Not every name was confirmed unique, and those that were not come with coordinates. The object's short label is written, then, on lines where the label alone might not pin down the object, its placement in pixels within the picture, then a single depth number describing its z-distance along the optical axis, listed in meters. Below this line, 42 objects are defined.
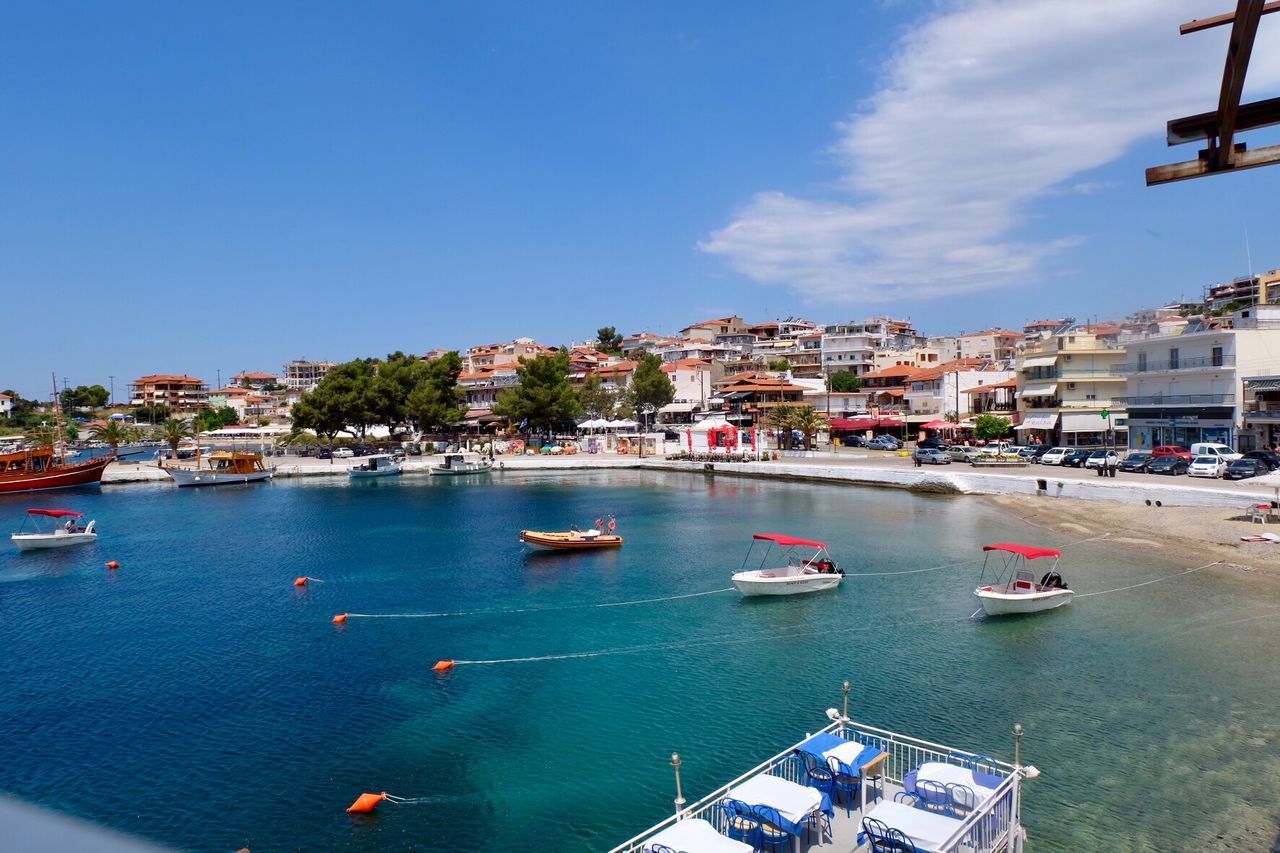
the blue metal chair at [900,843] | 9.91
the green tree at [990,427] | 62.44
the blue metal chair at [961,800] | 10.94
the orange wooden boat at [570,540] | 34.84
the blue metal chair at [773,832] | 10.54
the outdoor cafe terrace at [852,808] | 10.18
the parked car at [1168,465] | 41.62
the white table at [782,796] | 10.64
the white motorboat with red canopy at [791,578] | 26.11
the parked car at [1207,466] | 38.97
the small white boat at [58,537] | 39.72
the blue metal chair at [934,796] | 11.16
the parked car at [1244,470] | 37.78
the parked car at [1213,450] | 41.93
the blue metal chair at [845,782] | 11.79
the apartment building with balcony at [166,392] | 151.50
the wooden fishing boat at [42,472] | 65.44
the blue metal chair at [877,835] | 10.20
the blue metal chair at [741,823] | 10.64
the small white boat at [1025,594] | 23.02
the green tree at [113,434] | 86.81
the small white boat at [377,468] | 70.75
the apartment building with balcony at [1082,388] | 55.34
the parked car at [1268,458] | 39.29
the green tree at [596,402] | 91.06
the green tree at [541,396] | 83.81
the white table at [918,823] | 10.00
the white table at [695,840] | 9.98
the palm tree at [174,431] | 86.25
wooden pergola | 5.38
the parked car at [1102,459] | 43.91
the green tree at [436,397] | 85.12
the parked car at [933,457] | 53.69
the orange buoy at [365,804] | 13.80
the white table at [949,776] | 11.10
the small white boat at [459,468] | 72.38
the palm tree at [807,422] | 68.50
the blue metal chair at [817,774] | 11.94
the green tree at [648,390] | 90.69
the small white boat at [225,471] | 68.51
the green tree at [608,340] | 159.12
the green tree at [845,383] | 94.56
